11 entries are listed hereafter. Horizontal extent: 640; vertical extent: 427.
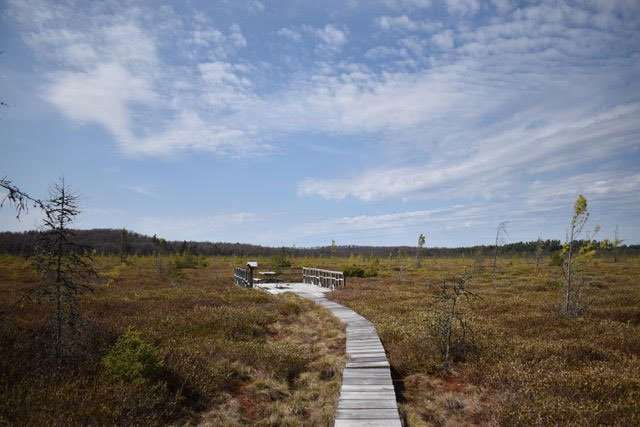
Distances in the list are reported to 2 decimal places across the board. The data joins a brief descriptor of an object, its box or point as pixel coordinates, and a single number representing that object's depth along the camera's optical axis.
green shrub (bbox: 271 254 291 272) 34.62
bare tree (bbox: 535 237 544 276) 38.97
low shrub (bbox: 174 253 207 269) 46.90
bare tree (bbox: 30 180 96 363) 7.82
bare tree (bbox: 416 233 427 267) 52.31
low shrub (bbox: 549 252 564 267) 43.22
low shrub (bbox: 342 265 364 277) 34.69
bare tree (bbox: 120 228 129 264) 54.94
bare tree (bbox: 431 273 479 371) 9.59
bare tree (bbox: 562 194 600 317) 14.88
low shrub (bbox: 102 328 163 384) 7.41
